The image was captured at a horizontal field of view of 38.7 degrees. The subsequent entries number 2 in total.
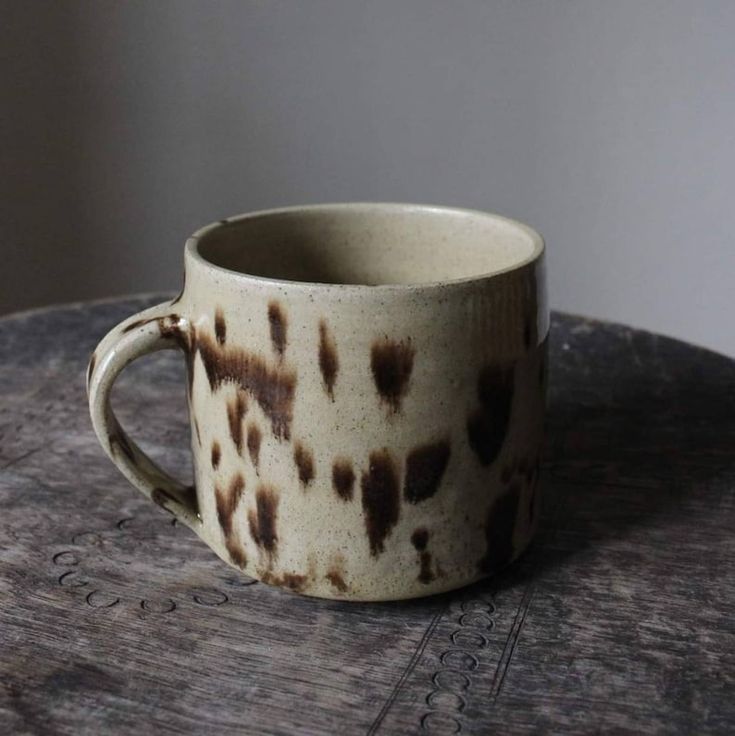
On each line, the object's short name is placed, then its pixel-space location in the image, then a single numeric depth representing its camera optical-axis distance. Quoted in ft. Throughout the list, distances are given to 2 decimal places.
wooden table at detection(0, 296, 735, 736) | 1.35
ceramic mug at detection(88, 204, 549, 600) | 1.43
